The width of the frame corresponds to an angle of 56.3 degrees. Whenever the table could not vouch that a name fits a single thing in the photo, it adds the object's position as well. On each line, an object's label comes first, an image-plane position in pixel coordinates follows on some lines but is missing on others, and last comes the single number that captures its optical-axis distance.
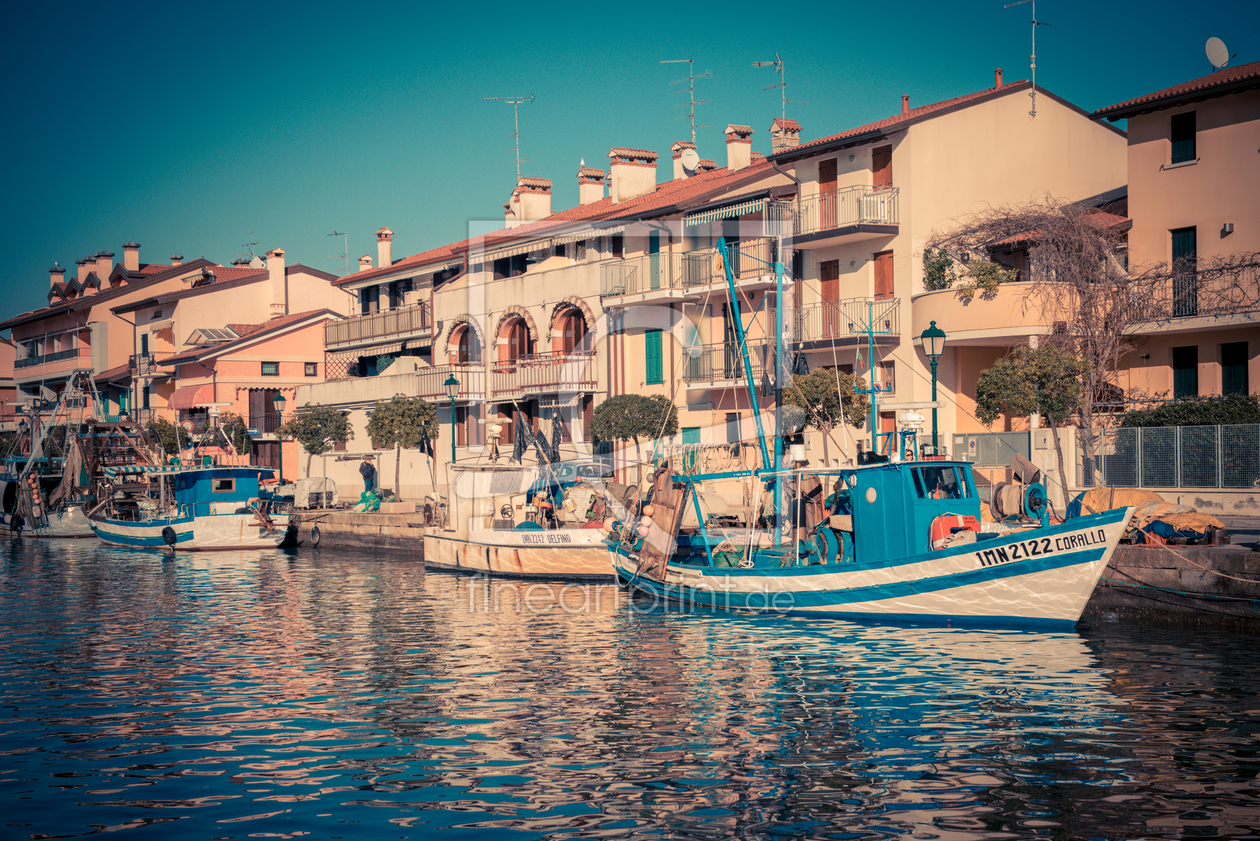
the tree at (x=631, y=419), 39.12
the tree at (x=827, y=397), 33.84
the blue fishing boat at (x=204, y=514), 42.41
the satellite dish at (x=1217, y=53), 34.22
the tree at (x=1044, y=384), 29.72
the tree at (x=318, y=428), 52.78
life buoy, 20.75
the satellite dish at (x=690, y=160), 49.09
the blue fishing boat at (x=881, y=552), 19.16
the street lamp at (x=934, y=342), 22.94
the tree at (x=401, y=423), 47.06
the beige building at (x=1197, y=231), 32.00
